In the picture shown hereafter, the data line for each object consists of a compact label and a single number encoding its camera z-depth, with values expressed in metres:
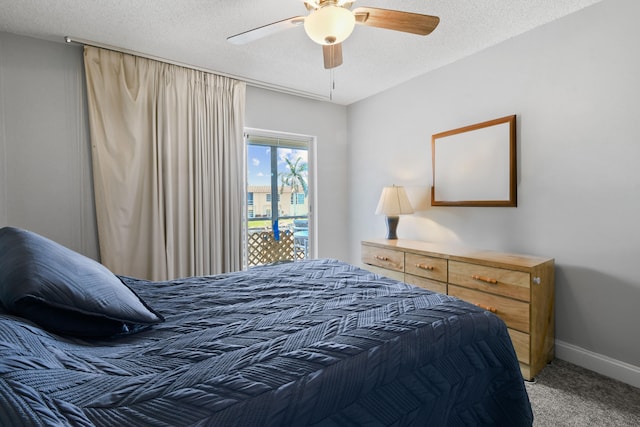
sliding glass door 3.52
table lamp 3.04
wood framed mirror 2.42
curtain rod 2.38
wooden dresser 1.91
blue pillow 0.85
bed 0.65
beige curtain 2.54
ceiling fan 1.50
